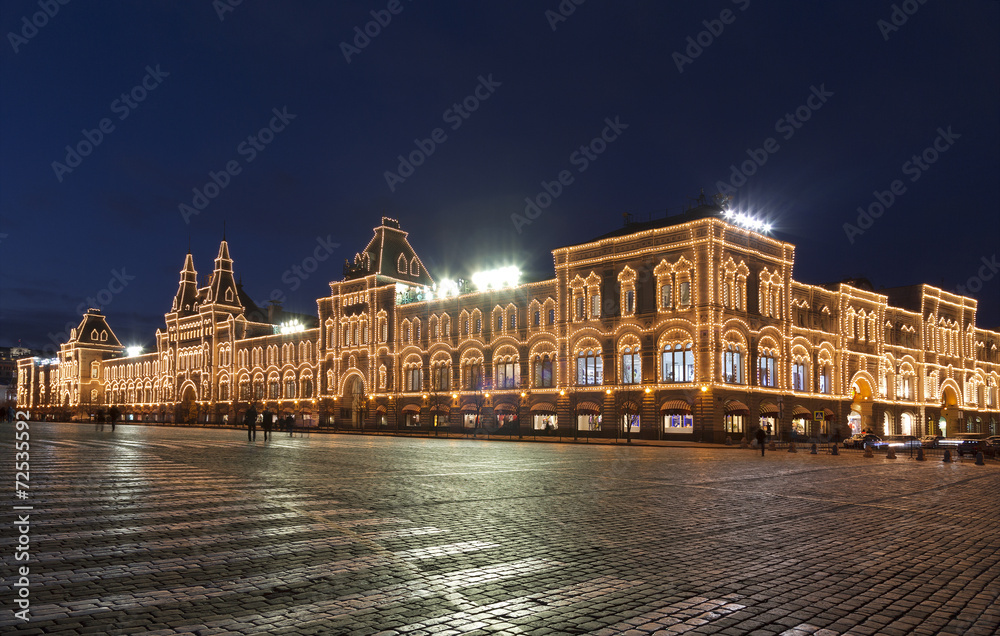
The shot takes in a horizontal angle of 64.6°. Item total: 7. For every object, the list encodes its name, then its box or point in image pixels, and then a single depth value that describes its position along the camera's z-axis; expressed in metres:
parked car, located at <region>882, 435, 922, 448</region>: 44.66
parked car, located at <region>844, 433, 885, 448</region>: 46.35
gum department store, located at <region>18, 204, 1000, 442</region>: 52.81
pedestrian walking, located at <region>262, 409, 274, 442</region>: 41.38
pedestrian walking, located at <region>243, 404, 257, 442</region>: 39.22
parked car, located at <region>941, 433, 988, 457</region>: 38.50
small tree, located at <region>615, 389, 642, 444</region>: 54.72
